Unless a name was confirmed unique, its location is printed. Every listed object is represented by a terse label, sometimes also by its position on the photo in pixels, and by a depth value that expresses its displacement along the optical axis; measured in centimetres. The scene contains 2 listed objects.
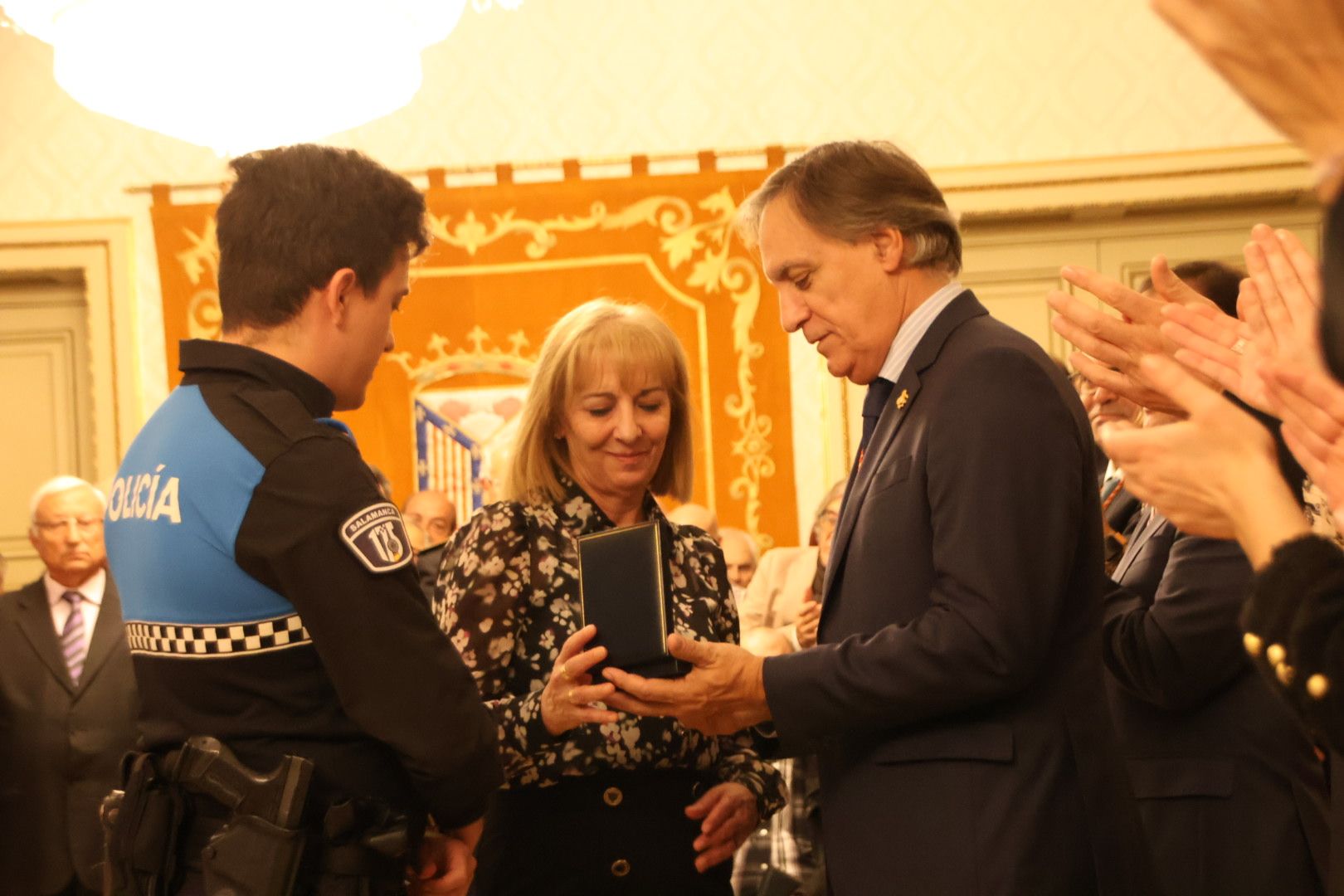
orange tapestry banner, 670
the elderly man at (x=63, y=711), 459
